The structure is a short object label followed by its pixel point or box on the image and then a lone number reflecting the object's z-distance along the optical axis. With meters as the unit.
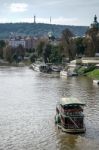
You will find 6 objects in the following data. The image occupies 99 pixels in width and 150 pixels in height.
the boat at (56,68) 107.22
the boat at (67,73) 91.03
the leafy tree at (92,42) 116.56
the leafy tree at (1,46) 181.62
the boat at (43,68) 108.47
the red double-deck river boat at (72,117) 33.75
